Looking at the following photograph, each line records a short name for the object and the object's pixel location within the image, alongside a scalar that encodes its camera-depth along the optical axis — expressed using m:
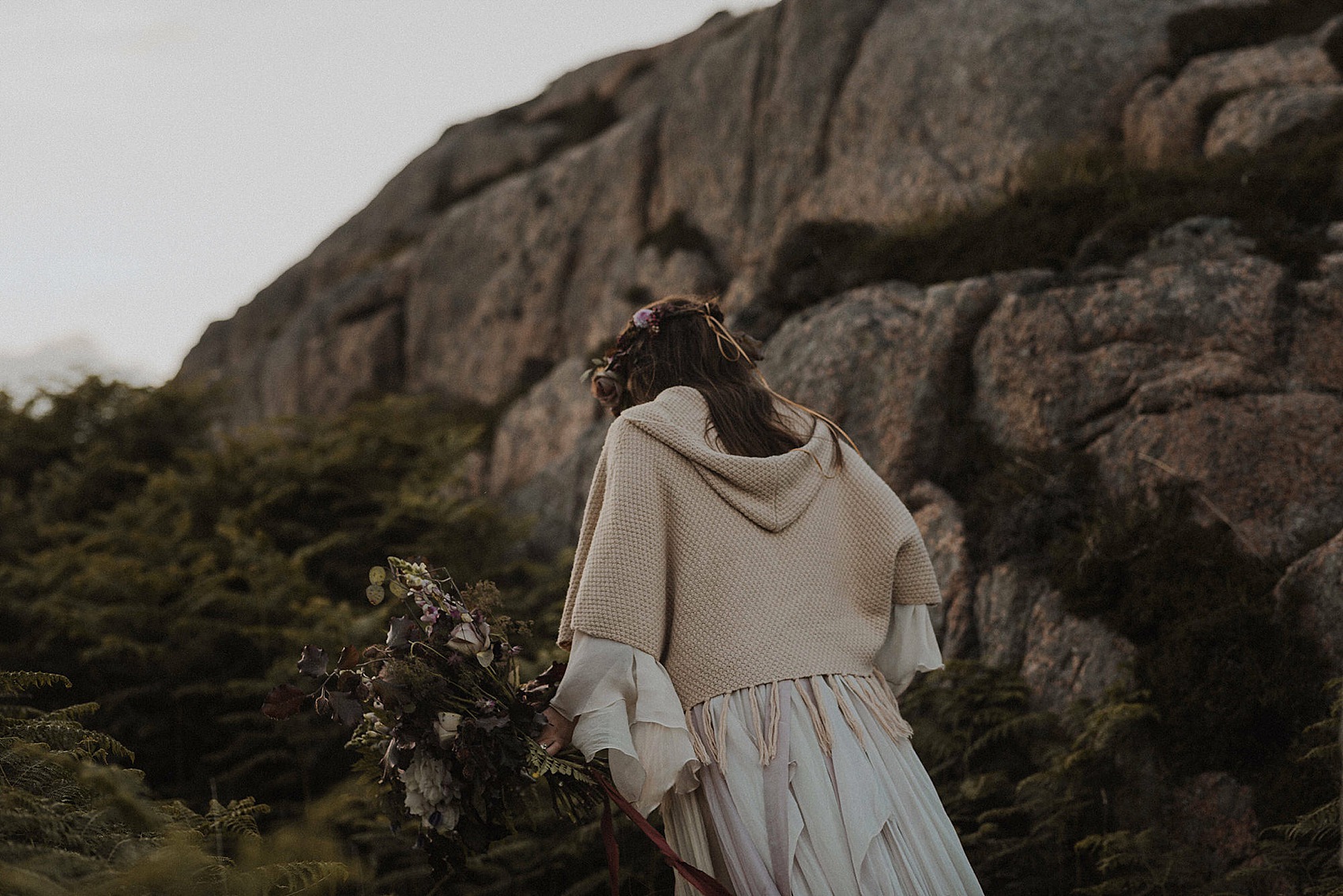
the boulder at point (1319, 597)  4.70
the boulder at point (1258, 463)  5.36
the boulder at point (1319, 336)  5.74
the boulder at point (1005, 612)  5.65
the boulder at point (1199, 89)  8.82
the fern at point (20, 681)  3.44
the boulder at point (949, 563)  5.90
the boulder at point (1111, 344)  6.04
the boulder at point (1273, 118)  7.84
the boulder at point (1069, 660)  5.24
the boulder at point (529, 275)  14.38
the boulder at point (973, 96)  10.27
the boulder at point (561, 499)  9.16
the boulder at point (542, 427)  11.69
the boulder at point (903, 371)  6.80
